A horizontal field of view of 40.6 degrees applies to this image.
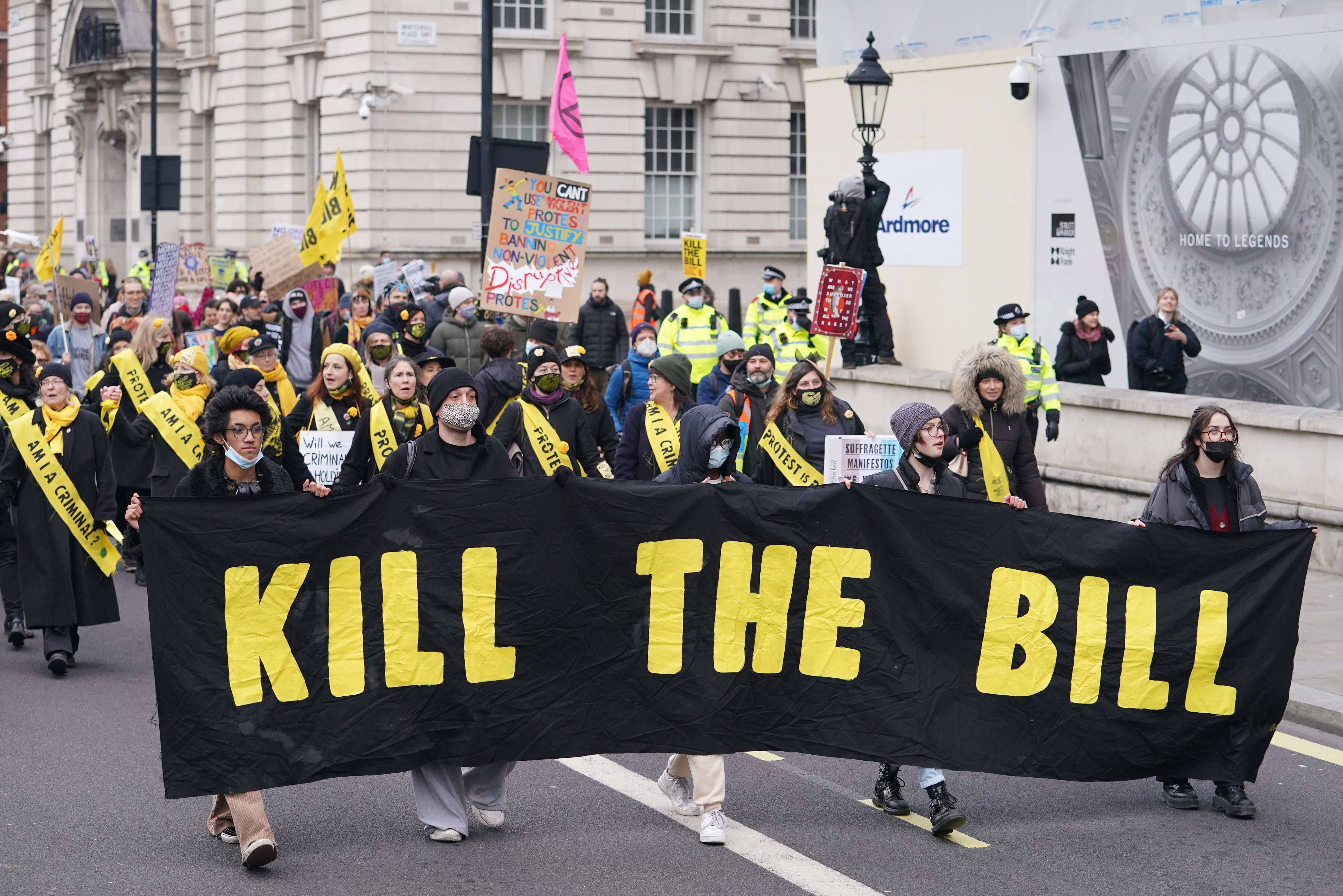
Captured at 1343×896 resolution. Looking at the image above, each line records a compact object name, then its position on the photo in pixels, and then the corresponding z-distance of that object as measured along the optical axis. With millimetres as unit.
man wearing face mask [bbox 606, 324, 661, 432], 14602
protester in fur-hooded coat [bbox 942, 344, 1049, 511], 9516
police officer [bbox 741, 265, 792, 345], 16500
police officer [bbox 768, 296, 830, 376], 15406
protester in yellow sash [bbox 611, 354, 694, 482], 10125
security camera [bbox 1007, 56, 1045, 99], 17859
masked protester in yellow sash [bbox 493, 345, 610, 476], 10016
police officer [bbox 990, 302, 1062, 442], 12992
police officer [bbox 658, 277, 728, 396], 16156
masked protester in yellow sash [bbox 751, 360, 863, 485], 9461
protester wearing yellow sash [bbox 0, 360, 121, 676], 9789
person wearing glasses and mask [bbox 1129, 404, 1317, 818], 7422
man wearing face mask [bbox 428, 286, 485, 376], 15258
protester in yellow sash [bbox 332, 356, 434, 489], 8625
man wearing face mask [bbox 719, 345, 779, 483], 10461
